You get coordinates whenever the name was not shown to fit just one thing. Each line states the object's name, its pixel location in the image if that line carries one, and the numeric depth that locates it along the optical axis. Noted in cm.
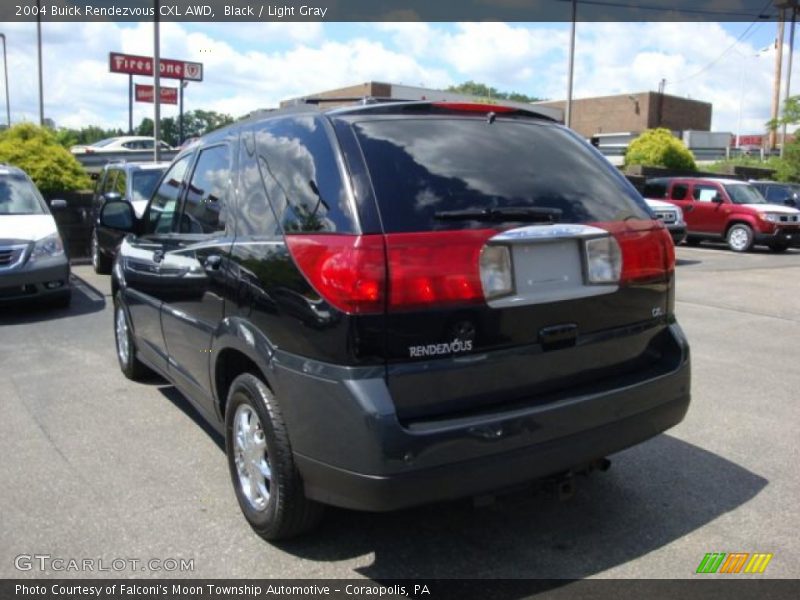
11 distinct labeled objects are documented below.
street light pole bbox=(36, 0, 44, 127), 2928
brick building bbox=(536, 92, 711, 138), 6084
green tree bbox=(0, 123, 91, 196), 1390
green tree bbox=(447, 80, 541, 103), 9468
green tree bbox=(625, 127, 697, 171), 3031
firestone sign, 5016
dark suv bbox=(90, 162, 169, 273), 1145
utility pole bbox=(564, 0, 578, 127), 2329
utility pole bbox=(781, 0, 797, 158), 3486
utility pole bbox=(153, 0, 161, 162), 1388
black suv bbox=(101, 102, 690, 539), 271
